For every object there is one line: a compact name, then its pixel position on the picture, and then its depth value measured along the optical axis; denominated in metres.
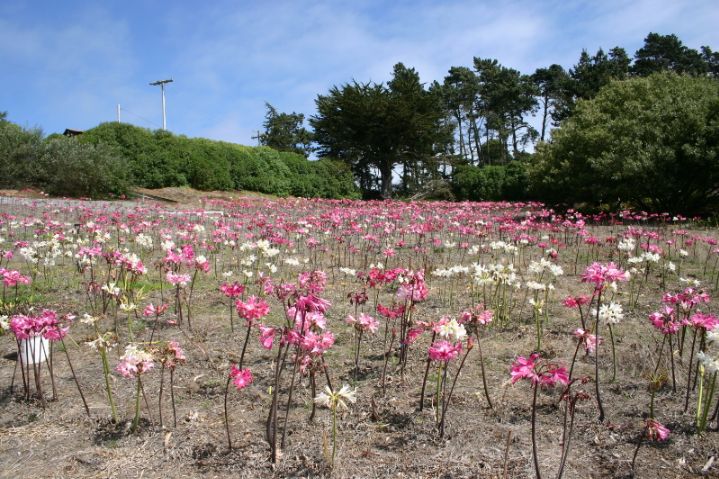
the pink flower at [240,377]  2.39
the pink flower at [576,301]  2.97
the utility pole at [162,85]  34.09
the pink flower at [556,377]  2.04
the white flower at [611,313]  3.36
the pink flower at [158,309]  3.41
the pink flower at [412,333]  3.06
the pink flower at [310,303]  2.32
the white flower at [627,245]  5.54
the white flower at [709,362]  2.48
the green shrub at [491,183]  30.81
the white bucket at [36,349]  3.37
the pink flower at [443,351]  2.52
